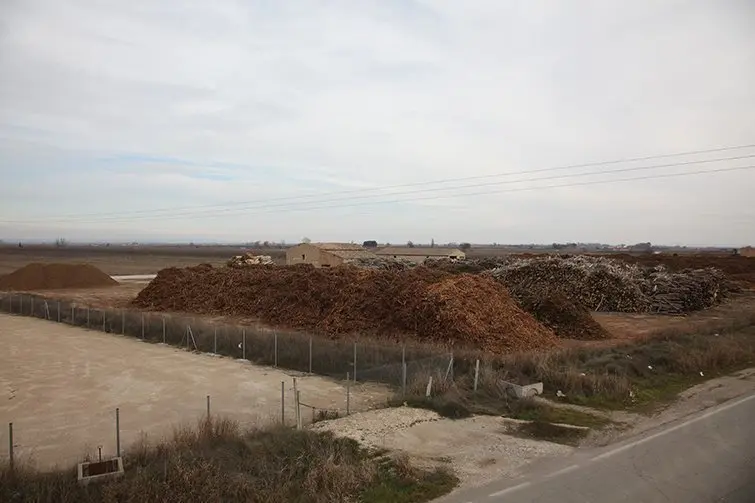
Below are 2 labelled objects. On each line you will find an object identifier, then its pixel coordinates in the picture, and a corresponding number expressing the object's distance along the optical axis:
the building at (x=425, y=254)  80.51
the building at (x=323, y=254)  65.00
